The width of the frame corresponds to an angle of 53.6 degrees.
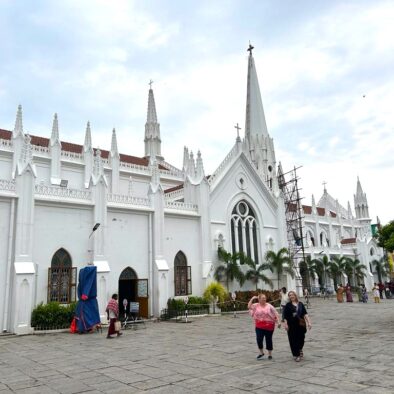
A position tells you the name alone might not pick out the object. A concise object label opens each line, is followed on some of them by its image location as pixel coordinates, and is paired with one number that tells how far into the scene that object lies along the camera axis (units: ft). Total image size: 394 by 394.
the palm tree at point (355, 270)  138.00
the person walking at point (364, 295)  92.58
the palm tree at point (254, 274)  83.20
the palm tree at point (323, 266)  131.54
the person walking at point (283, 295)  48.29
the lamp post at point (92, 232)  60.23
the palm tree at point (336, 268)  132.87
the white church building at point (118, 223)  55.47
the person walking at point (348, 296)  99.09
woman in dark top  28.66
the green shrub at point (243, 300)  74.59
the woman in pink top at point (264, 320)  29.07
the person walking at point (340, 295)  99.30
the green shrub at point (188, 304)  67.41
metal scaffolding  132.16
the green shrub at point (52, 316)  52.95
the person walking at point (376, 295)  90.79
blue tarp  51.24
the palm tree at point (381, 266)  158.71
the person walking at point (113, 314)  44.39
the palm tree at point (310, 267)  129.80
